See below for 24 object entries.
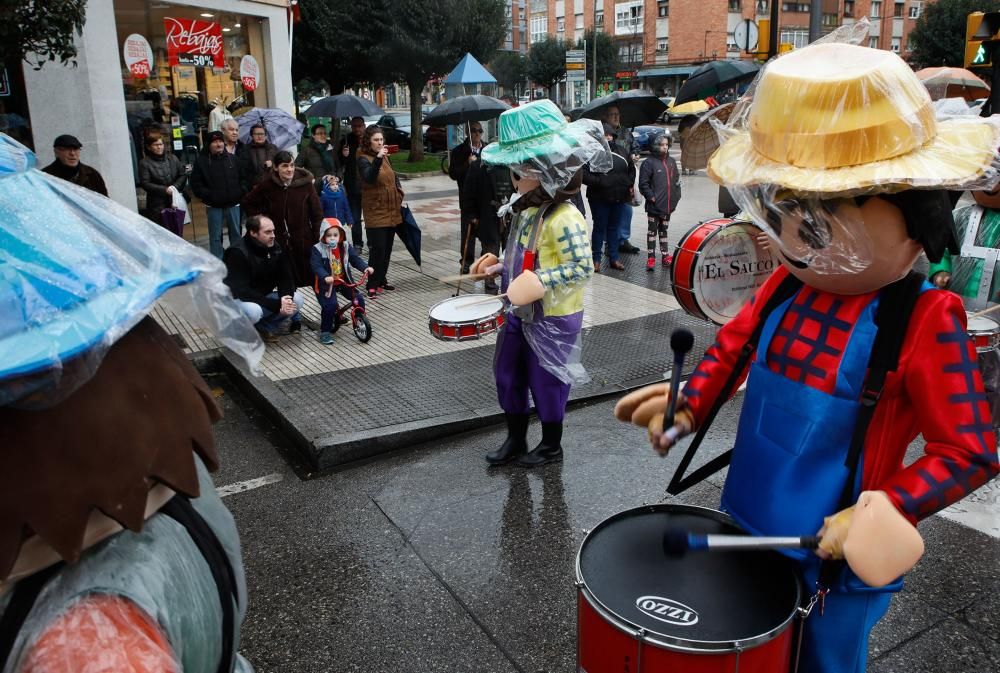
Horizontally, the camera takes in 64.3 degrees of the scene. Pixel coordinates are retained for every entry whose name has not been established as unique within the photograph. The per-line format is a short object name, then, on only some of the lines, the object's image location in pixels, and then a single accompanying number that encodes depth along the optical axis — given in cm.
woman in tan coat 845
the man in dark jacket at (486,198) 834
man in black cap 747
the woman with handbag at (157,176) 888
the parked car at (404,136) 2598
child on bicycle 677
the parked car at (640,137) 1865
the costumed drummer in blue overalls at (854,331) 179
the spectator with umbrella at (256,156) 956
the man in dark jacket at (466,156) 914
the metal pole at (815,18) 1097
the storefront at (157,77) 963
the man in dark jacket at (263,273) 671
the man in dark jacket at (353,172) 1060
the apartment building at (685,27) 5856
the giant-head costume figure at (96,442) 117
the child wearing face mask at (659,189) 924
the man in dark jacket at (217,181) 925
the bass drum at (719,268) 400
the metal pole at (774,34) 1169
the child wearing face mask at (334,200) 865
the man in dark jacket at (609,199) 908
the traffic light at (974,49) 833
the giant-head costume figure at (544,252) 390
